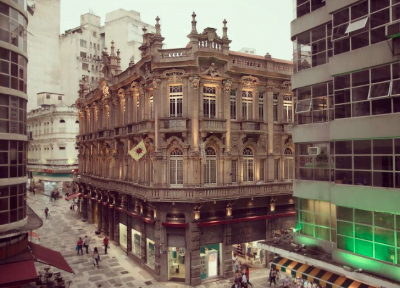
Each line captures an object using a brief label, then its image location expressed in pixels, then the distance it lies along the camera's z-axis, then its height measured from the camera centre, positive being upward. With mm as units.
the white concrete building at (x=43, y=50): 75000 +24422
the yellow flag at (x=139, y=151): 27212 +232
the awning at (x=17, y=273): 17859 -6674
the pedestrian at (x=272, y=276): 25312 -9477
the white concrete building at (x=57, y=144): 65125 +2114
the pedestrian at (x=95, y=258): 29267 -9223
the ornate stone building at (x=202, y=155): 26781 -188
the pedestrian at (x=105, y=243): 33388 -9013
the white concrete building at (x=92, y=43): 72688 +26499
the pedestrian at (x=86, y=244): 33406 -9179
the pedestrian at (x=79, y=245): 32812 -9010
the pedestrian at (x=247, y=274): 25466 -9446
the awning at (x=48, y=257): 21469 -6933
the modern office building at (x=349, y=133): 15211 +979
